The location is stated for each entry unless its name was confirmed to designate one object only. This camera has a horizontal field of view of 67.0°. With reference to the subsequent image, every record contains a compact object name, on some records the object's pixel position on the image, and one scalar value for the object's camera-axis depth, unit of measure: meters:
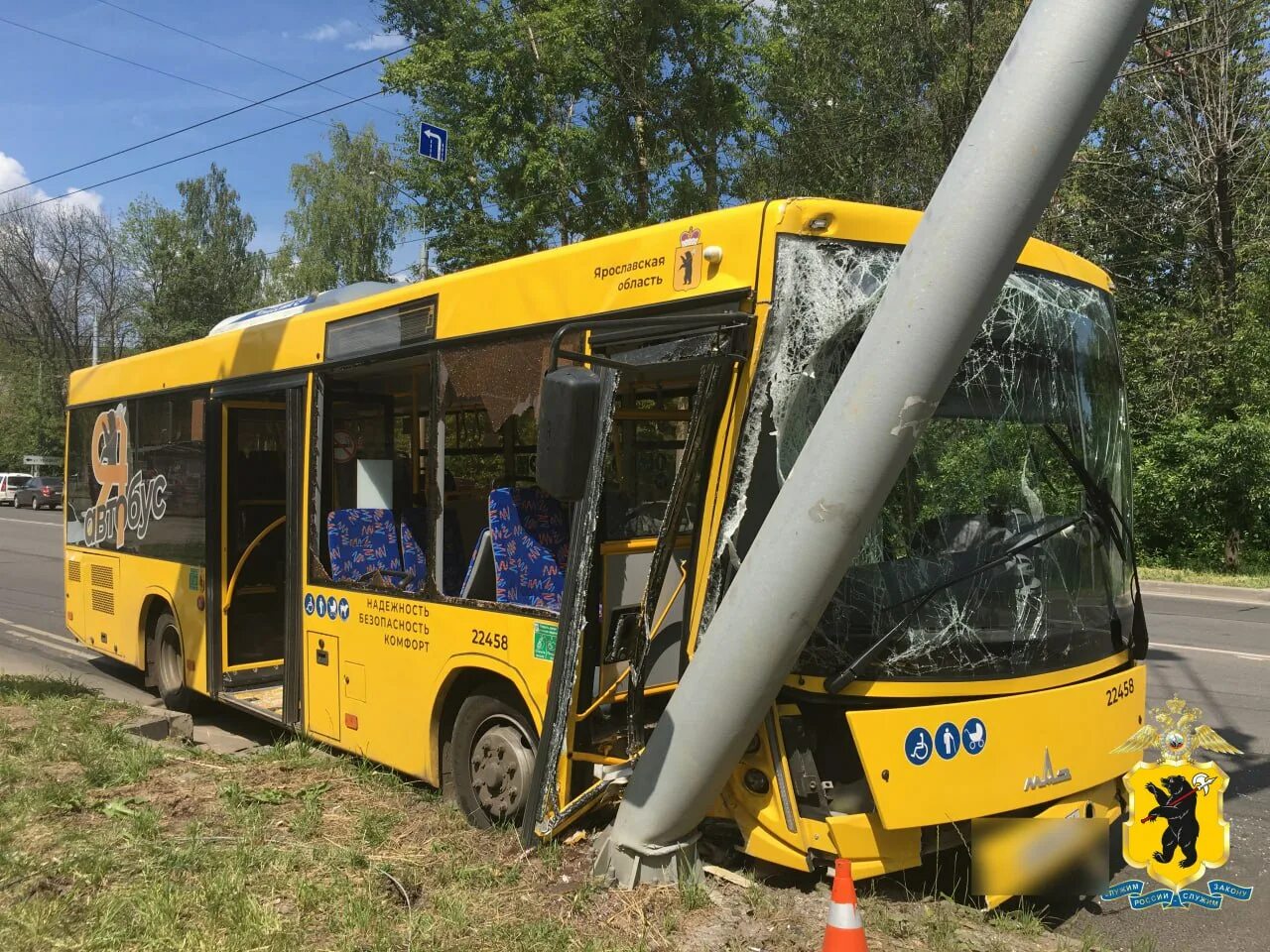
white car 43.66
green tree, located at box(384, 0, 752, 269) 18.50
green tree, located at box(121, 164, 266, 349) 49.16
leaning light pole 2.74
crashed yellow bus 3.55
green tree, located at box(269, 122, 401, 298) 43.03
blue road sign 18.11
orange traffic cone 2.84
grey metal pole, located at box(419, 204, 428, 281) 21.33
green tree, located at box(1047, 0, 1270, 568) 17.31
